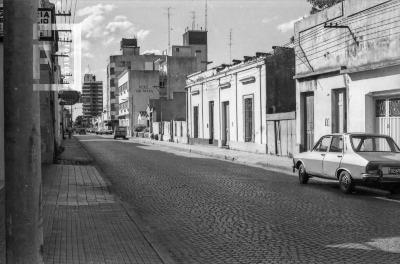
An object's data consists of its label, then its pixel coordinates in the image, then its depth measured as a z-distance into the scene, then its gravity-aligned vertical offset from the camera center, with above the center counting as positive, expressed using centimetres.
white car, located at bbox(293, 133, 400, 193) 1201 -93
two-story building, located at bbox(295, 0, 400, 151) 1780 +203
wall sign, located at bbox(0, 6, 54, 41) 855 +181
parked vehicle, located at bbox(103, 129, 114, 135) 10458 -127
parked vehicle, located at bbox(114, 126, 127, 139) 6756 -91
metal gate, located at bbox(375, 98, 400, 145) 1766 +21
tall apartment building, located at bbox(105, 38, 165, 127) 11600 +1428
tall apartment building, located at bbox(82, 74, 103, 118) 16185 +989
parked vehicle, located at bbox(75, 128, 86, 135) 10735 -104
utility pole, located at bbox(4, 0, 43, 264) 379 -4
